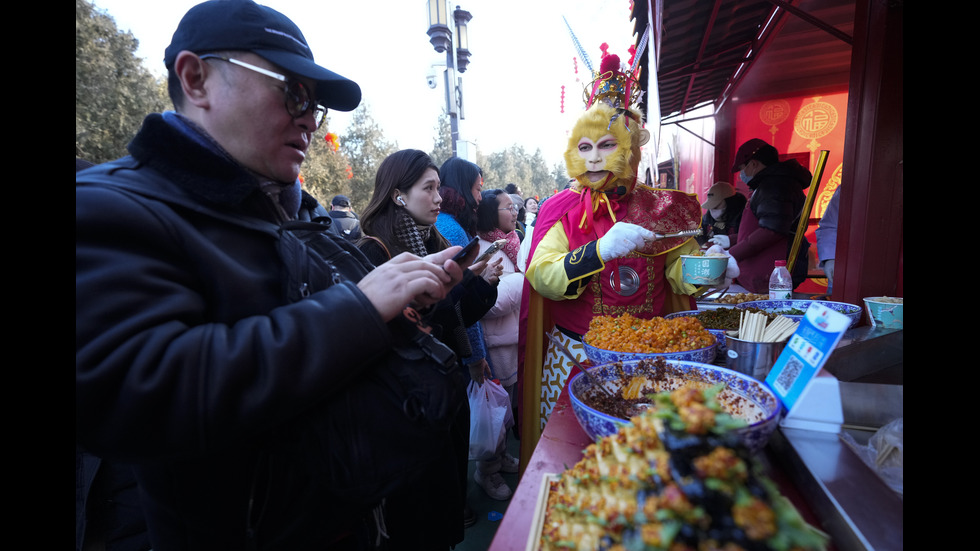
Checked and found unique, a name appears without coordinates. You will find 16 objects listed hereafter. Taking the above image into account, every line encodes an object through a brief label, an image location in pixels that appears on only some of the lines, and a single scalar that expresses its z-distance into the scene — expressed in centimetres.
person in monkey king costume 238
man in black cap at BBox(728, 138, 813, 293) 388
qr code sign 111
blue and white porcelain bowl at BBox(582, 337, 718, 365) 151
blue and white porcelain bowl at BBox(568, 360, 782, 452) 96
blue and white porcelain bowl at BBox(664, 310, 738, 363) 183
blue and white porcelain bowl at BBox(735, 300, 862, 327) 212
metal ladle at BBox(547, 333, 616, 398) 137
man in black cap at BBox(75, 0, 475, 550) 73
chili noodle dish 123
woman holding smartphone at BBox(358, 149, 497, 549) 222
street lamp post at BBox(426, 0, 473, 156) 896
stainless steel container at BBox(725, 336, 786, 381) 147
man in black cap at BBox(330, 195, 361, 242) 689
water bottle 270
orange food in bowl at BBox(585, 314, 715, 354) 163
